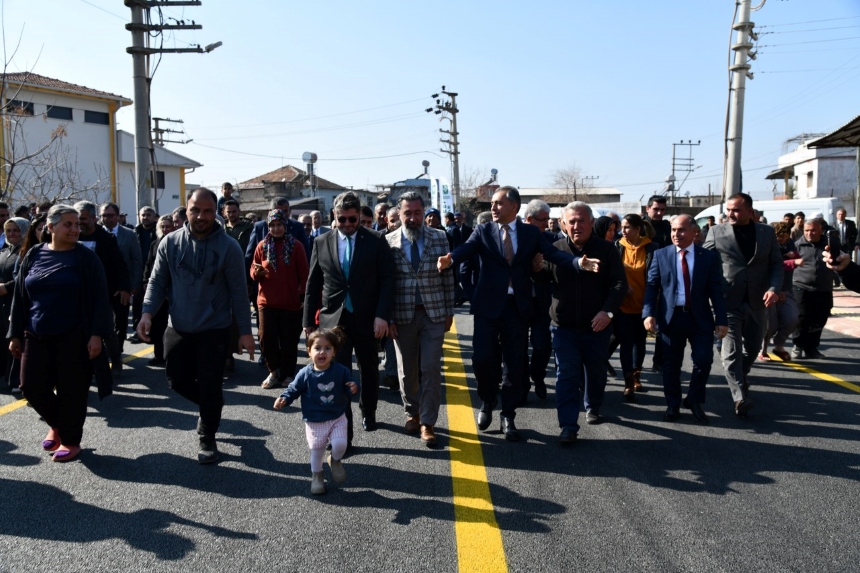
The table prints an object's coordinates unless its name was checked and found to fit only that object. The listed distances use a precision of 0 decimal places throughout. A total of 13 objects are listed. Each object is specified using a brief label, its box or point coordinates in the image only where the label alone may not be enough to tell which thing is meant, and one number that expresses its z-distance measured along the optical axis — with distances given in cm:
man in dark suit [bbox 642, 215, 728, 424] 618
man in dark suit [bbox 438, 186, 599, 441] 562
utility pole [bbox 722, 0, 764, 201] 1700
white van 2030
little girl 452
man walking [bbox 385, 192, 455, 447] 558
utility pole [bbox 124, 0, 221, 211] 1496
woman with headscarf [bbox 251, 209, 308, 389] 741
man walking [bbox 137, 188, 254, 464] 509
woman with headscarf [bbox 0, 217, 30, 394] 713
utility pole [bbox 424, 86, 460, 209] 5188
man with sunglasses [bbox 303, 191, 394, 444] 530
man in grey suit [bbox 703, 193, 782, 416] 658
